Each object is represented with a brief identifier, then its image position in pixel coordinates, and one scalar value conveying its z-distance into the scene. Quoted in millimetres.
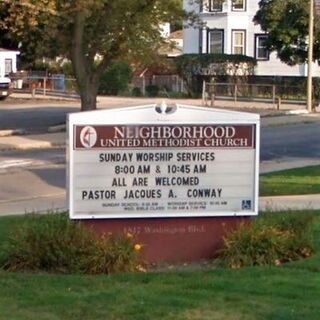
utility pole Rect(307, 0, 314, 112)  45438
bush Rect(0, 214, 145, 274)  9914
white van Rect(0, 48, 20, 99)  56906
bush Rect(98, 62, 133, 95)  64062
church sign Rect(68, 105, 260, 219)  10648
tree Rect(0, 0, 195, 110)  33031
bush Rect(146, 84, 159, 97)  63431
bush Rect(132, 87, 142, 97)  63356
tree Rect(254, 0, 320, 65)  52938
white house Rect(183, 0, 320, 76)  66312
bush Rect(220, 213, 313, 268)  10438
